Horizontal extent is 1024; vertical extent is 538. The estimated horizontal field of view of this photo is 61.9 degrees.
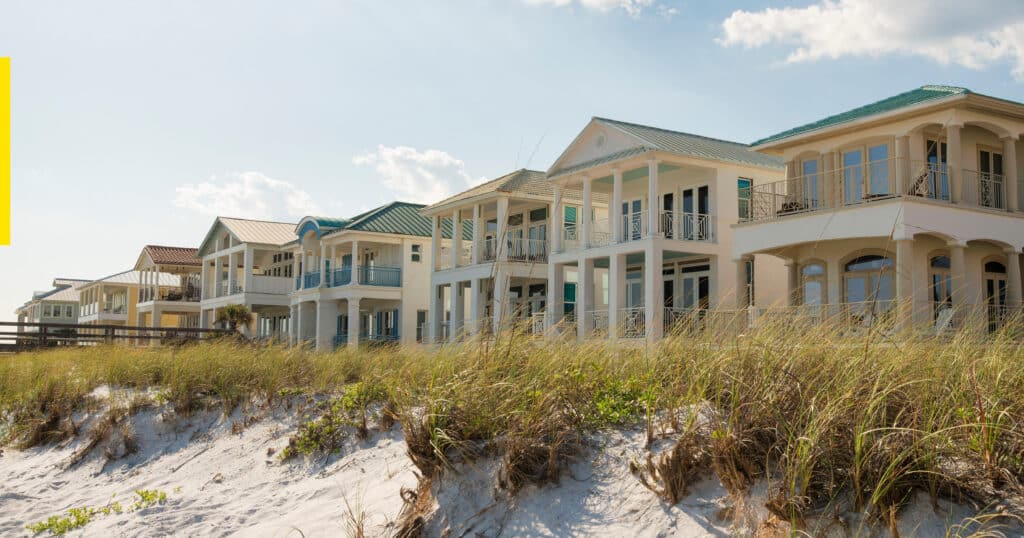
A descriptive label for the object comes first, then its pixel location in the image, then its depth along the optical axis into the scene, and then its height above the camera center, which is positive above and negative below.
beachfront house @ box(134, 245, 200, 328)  52.62 +1.04
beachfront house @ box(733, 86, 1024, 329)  18.75 +2.26
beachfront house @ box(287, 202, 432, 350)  36.16 +1.07
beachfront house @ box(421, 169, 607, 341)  30.25 +2.27
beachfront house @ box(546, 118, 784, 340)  23.94 +2.42
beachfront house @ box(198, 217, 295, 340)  44.22 +1.77
